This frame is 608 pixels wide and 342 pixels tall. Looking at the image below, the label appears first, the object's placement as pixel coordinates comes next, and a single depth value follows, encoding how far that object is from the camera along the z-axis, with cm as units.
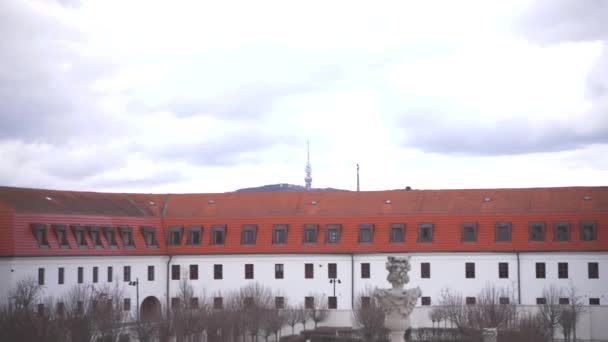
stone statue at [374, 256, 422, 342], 4384
